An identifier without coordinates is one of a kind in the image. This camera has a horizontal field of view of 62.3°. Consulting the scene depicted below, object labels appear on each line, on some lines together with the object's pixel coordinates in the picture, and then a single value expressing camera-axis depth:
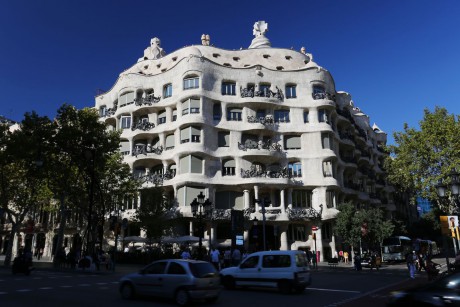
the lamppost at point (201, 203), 24.11
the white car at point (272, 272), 14.54
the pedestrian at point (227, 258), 24.90
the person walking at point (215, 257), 22.84
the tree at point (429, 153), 35.44
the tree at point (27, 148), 29.06
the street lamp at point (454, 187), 18.22
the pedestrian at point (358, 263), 27.69
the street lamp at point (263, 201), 28.05
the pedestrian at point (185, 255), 22.29
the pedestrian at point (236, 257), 22.97
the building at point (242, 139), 40.12
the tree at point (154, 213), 33.91
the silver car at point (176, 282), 11.03
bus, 40.88
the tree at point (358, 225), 37.69
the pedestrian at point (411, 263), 20.62
